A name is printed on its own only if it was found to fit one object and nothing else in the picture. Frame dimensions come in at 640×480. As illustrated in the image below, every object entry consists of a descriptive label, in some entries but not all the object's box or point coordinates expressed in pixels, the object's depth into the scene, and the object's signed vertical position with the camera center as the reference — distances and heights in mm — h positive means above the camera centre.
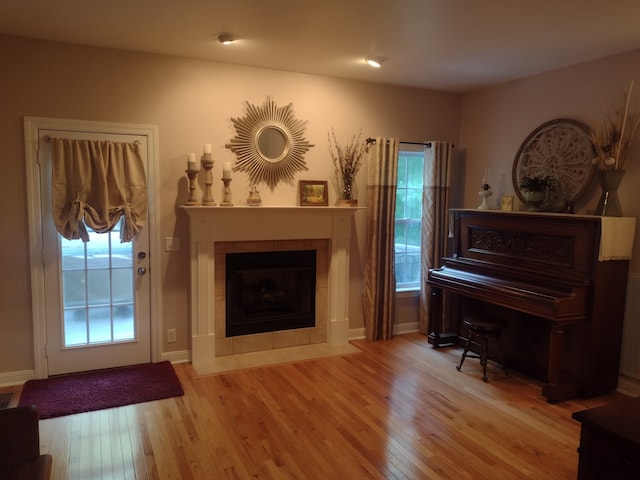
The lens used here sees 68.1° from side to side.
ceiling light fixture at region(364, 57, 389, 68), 3797 +1145
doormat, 3223 -1410
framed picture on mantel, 4395 +69
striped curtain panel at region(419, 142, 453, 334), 4797 -43
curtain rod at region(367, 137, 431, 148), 4801 +600
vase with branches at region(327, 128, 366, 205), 4504 +382
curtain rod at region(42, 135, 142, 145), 3504 +420
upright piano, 3381 -646
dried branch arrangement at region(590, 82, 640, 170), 3441 +500
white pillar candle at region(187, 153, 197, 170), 3812 +288
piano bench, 3863 -1052
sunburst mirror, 4137 +497
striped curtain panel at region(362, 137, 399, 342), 4602 -377
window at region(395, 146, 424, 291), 4973 -167
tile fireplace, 3984 -535
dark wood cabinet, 1806 -931
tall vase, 3453 +98
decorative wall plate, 3795 +400
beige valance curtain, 3525 +69
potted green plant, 3951 +132
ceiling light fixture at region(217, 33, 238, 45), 3258 +1114
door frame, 3482 -46
